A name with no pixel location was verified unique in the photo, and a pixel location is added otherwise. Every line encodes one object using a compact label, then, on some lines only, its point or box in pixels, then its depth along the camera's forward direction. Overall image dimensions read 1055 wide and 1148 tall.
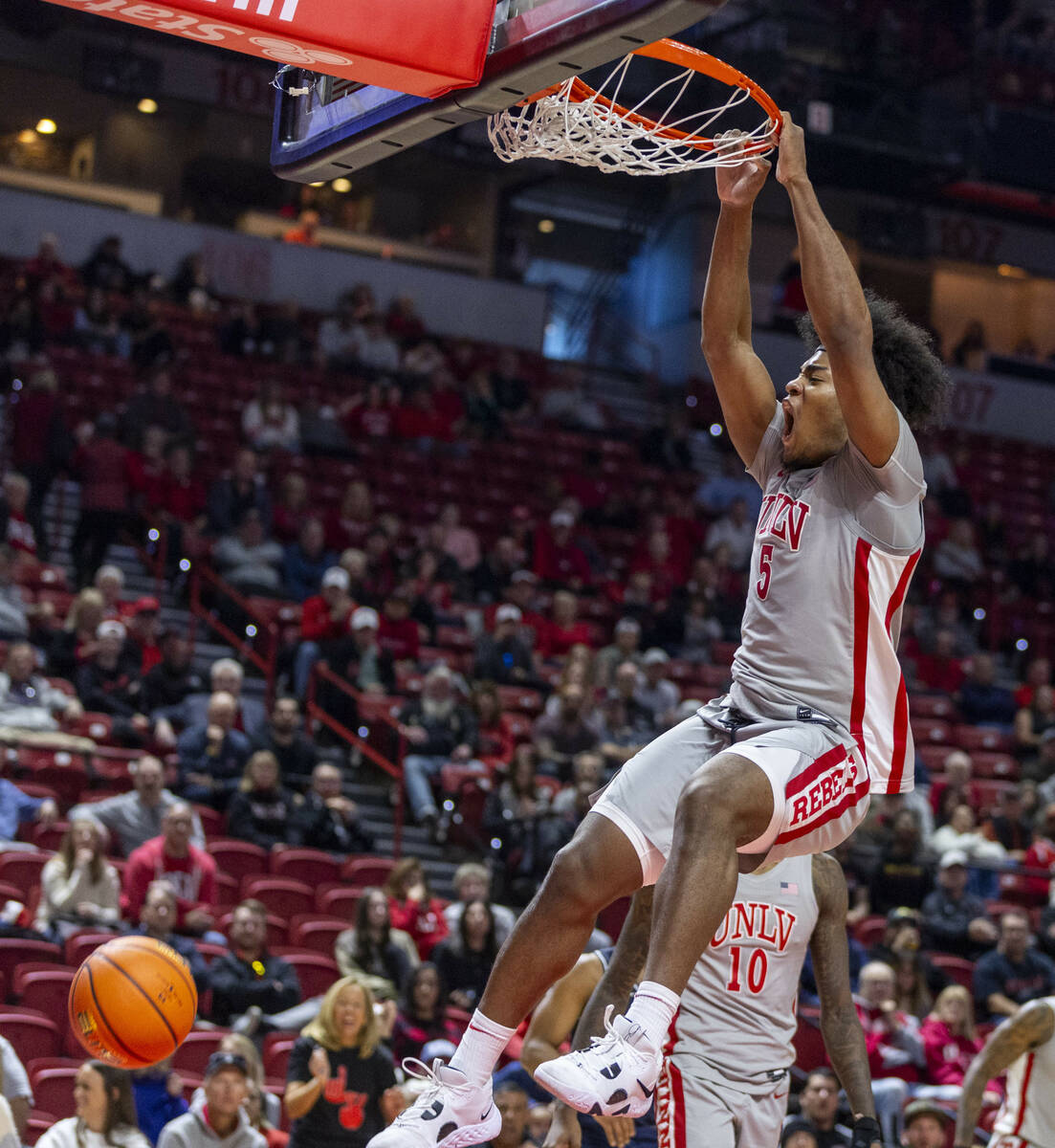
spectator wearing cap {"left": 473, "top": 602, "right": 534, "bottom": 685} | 13.70
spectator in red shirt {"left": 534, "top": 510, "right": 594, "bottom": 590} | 16.36
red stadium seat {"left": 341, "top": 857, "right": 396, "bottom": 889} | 11.05
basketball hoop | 4.19
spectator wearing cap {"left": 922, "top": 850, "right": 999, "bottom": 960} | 11.72
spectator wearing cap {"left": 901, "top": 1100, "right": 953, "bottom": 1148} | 8.12
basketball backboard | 3.45
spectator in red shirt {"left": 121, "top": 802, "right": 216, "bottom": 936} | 9.38
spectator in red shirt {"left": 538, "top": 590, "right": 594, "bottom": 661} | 14.98
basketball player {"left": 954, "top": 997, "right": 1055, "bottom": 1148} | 6.19
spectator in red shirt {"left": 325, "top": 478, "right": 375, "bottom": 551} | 15.27
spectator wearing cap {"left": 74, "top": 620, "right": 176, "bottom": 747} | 11.63
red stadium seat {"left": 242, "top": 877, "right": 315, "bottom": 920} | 10.24
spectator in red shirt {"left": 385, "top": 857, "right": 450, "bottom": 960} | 10.12
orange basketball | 5.44
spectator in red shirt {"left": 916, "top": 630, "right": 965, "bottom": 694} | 16.89
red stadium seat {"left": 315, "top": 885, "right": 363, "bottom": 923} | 10.49
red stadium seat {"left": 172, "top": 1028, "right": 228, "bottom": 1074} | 8.57
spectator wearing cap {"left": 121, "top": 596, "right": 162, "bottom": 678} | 12.30
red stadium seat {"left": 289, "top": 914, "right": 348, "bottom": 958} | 9.96
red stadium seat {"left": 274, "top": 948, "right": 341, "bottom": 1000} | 9.48
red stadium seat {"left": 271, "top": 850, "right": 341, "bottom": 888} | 10.75
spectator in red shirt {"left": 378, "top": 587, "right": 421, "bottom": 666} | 13.78
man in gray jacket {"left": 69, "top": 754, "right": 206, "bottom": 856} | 10.10
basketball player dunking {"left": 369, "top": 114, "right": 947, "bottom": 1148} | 3.76
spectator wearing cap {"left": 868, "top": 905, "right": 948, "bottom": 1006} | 10.53
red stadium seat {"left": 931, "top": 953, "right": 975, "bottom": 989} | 11.32
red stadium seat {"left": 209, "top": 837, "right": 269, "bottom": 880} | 10.57
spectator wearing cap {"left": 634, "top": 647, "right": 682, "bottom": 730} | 13.63
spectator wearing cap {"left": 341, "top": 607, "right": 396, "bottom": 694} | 13.13
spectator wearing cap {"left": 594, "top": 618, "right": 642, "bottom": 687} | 13.90
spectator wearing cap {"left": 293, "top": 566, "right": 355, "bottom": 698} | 13.16
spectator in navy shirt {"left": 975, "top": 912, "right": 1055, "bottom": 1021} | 10.92
